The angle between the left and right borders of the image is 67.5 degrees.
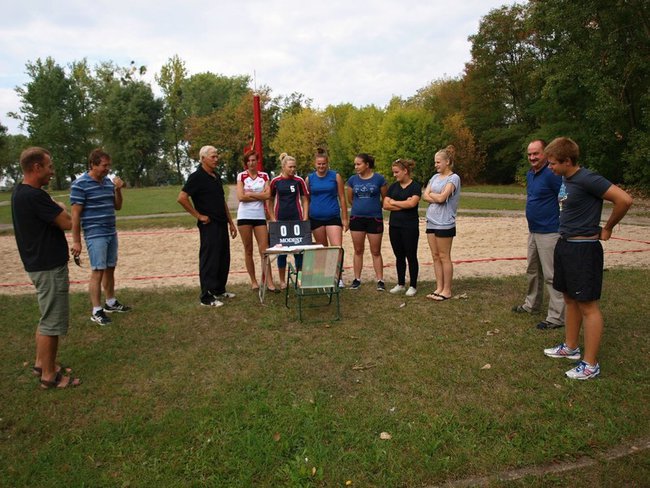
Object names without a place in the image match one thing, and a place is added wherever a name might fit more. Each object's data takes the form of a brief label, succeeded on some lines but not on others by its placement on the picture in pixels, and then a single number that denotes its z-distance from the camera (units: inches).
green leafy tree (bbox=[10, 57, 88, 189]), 2362.2
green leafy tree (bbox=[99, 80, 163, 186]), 2410.2
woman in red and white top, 268.5
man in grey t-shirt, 154.6
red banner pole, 288.7
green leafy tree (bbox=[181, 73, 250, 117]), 2741.1
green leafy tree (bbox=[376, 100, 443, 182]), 1492.4
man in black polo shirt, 251.3
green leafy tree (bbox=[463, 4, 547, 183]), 1466.5
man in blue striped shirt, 229.5
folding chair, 225.6
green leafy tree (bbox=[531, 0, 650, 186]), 829.8
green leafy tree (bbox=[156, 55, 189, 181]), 2411.4
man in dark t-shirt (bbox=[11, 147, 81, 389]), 159.6
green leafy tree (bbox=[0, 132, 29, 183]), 2520.7
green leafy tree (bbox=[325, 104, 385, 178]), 1726.1
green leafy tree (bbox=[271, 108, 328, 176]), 2009.0
